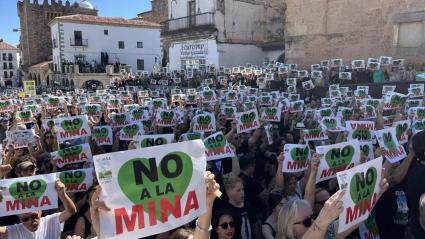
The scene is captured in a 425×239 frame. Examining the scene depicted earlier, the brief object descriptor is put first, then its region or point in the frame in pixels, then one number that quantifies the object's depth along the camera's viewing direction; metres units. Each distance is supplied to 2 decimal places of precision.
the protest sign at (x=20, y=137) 6.44
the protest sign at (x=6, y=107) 12.41
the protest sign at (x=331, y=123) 7.42
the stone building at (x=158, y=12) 48.28
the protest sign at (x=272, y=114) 8.84
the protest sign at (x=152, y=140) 5.77
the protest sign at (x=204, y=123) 7.80
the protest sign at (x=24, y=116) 9.70
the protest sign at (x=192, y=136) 6.68
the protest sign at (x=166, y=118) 9.02
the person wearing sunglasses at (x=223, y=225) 3.55
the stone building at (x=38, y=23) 54.03
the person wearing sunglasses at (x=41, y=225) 3.58
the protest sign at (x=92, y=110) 10.67
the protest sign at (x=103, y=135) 7.79
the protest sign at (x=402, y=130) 5.77
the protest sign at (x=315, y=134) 6.78
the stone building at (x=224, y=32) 31.73
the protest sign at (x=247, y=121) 7.49
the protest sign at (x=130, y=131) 7.82
